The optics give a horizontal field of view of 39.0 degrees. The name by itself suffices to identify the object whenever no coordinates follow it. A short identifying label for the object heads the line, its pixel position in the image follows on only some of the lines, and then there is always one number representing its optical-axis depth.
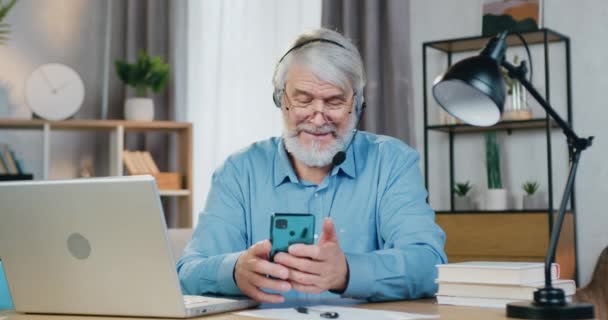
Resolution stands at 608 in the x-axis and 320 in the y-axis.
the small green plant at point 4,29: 4.74
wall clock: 4.53
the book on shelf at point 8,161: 4.57
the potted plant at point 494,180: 3.96
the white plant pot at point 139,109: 4.69
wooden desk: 1.51
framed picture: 4.01
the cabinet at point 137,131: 4.54
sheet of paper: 1.49
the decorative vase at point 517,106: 3.90
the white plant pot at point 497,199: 3.96
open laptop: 1.48
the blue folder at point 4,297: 1.98
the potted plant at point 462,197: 4.11
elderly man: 2.17
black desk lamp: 1.42
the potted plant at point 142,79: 4.69
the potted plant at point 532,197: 3.96
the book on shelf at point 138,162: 4.65
